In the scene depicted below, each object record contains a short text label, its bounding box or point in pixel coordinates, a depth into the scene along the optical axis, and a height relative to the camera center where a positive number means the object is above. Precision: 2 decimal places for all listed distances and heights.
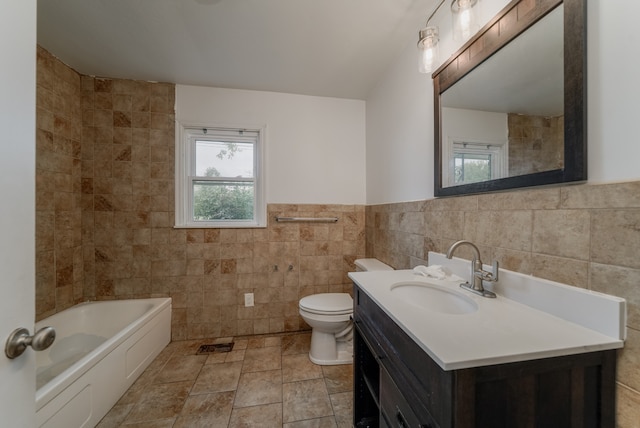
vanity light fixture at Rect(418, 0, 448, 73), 1.14 +0.82
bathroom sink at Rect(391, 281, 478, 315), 1.00 -0.38
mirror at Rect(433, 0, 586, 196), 0.73 +0.44
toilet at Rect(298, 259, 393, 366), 1.72 -0.85
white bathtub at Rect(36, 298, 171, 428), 1.11 -0.91
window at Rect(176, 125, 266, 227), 2.18 +0.35
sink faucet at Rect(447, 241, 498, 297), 0.93 -0.25
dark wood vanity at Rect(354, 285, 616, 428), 0.52 -0.43
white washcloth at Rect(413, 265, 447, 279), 1.19 -0.30
